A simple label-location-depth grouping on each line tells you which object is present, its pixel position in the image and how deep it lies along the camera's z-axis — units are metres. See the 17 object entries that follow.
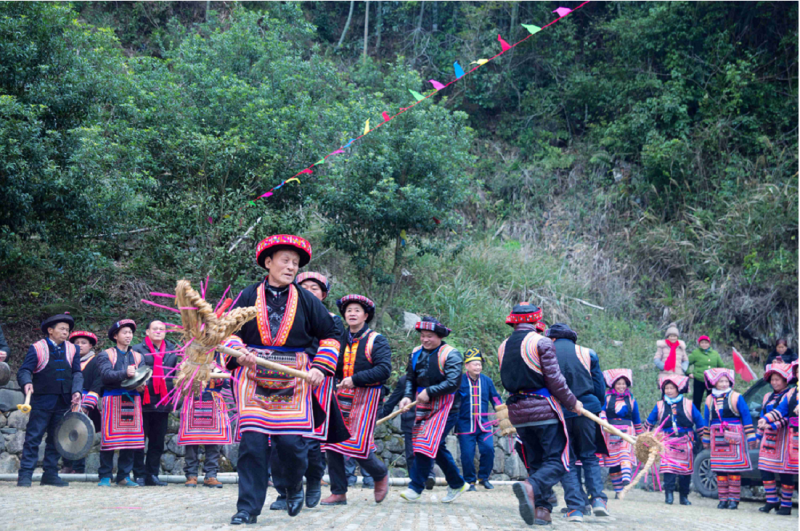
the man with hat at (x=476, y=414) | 9.01
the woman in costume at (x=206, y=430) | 8.82
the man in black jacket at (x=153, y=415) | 8.75
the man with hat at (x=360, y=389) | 6.46
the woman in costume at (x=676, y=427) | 9.40
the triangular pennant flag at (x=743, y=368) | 15.27
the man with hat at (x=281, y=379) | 4.79
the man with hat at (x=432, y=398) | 6.95
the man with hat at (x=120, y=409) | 8.47
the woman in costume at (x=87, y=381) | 9.02
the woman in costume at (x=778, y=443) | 8.72
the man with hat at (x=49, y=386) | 8.16
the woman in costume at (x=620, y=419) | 9.39
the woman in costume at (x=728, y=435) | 9.45
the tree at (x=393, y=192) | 12.86
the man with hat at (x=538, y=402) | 5.89
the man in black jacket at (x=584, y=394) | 6.92
